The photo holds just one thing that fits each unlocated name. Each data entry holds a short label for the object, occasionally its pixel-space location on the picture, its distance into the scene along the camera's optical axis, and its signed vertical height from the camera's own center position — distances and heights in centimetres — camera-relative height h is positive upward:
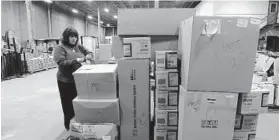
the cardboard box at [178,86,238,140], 147 -49
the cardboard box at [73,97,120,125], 194 -59
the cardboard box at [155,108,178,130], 200 -69
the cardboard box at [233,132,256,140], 173 -74
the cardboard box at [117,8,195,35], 199 +33
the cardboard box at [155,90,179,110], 197 -49
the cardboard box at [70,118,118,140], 194 -80
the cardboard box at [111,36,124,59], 208 +7
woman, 221 -12
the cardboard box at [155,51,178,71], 189 -7
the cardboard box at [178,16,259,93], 136 -1
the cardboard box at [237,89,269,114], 150 -39
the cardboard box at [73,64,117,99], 191 -31
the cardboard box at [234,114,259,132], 165 -61
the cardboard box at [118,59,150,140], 194 -48
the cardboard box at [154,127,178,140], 205 -87
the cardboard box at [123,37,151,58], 188 +5
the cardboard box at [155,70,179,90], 191 -28
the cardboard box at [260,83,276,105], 340 -70
